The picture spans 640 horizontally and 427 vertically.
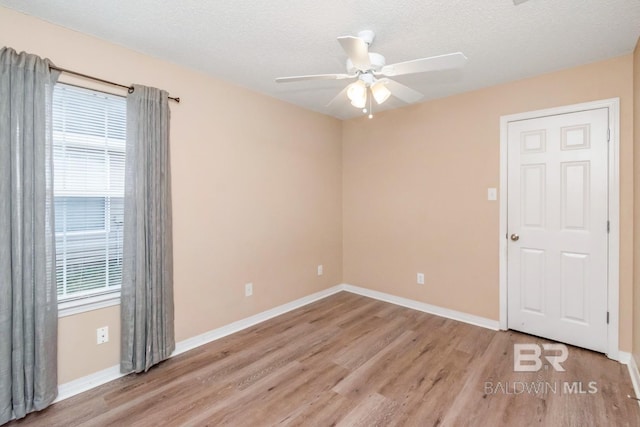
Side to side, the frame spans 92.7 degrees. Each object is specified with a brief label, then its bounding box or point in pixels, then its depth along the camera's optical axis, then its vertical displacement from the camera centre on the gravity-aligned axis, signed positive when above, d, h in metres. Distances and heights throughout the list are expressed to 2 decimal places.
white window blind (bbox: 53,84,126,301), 2.04 +0.17
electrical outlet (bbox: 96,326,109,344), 2.20 -0.88
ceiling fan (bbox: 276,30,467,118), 1.64 +0.87
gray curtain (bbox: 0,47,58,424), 1.76 -0.14
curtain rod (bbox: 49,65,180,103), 1.95 +0.93
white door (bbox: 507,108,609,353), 2.52 -0.11
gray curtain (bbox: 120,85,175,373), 2.25 -0.18
